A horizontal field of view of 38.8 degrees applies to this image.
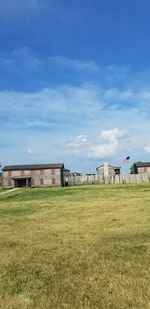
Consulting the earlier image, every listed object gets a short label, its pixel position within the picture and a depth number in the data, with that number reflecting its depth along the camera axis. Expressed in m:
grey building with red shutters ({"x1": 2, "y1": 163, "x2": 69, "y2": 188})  45.60
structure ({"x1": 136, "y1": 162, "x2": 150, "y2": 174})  50.56
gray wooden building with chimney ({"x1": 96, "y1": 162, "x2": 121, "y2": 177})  52.04
